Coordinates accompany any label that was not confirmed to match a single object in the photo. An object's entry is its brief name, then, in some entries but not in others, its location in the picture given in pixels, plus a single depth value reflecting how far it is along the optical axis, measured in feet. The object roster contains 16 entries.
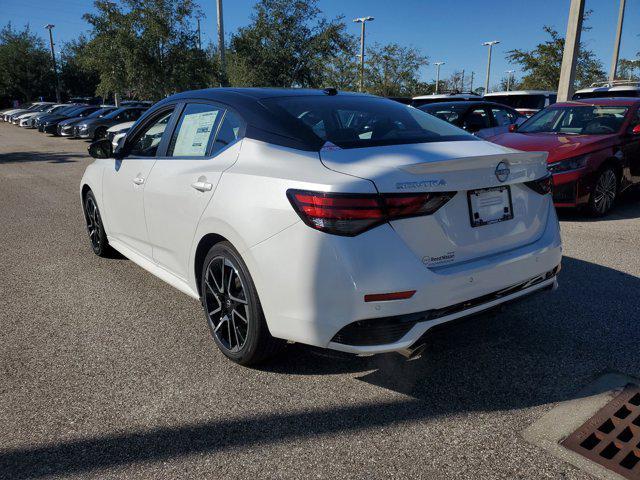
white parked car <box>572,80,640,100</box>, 43.97
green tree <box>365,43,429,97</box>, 111.86
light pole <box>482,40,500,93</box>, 180.25
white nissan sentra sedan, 7.72
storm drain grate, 7.39
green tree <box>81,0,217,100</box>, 80.18
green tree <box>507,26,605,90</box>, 96.58
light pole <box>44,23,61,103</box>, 164.04
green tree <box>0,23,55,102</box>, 164.04
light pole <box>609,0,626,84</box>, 78.18
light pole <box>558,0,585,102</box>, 42.16
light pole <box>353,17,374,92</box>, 104.63
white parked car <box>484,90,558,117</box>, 54.19
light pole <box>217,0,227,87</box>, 80.48
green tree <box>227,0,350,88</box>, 89.66
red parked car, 21.16
